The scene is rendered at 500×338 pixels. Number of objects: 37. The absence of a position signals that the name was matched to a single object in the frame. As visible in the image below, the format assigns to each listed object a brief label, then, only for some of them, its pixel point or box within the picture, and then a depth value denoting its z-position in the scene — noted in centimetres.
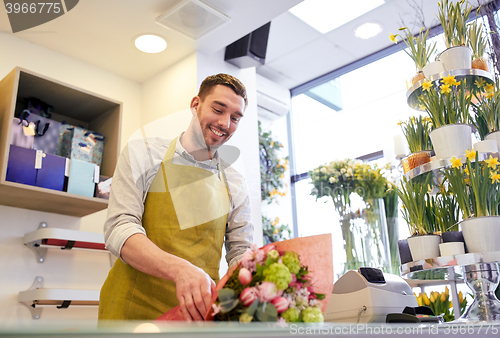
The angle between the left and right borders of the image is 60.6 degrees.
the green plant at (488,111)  144
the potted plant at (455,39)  150
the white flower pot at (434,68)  152
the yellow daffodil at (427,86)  147
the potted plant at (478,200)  122
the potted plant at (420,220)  134
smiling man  117
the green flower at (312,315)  54
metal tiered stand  119
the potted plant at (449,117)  138
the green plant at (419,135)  158
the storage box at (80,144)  221
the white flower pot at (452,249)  125
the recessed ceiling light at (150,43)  250
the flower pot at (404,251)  144
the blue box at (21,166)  189
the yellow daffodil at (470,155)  128
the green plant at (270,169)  376
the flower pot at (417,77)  161
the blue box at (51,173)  197
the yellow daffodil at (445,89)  141
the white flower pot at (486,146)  134
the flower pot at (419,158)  153
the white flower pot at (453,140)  137
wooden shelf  194
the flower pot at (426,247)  133
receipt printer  105
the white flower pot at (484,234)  121
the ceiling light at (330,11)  317
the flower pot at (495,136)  140
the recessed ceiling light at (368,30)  341
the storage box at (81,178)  209
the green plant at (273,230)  362
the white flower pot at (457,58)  149
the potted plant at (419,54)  163
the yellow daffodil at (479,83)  152
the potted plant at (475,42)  160
